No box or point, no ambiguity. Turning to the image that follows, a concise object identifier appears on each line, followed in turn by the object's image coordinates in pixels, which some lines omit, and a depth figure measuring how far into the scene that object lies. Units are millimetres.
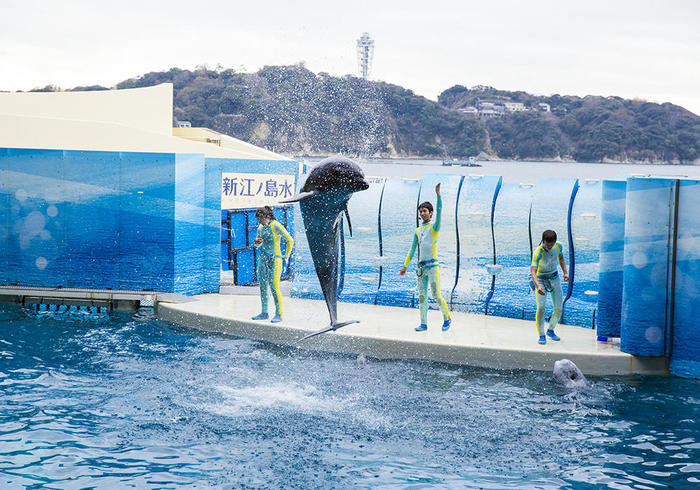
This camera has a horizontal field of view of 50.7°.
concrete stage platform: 8844
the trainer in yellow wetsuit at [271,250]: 10227
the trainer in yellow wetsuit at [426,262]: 9695
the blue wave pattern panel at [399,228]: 11453
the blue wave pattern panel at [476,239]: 10898
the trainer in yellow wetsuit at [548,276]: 9258
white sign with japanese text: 12867
